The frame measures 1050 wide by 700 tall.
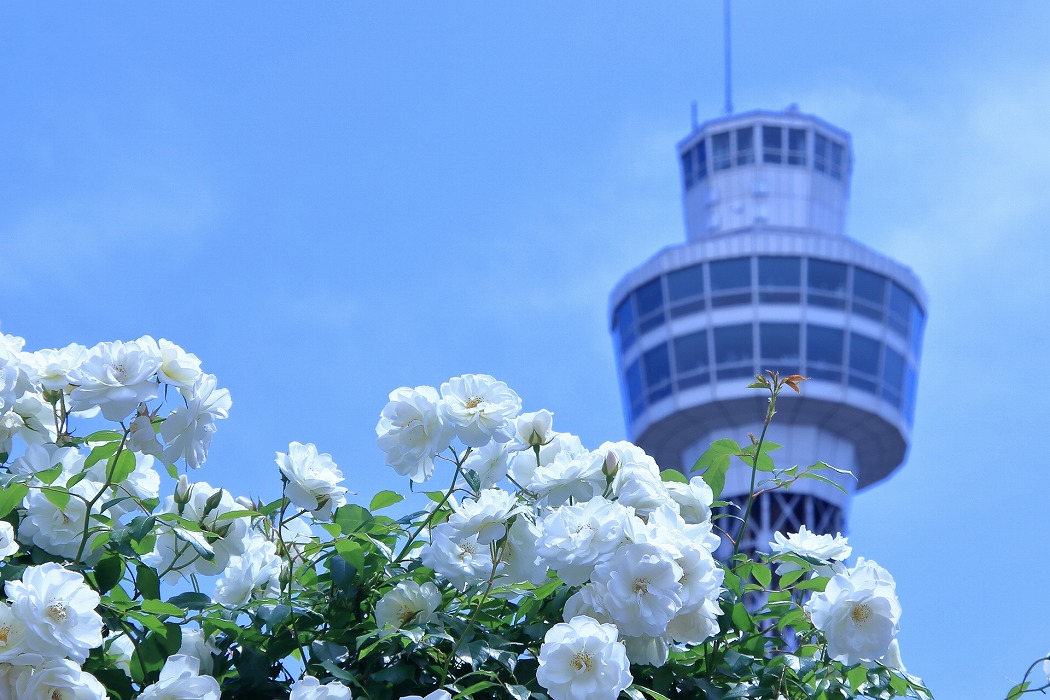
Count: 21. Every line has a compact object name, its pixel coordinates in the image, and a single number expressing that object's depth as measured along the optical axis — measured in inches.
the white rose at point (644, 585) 79.5
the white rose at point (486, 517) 84.6
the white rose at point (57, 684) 78.8
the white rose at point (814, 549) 101.4
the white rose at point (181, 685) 81.0
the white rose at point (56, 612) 77.4
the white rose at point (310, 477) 97.0
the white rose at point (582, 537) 80.7
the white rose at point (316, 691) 79.5
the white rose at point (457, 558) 87.4
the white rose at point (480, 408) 93.1
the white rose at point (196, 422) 96.0
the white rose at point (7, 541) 85.2
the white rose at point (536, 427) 97.6
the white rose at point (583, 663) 77.3
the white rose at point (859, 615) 90.0
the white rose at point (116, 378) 92.3
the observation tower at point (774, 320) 1529.3
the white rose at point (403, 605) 89.4
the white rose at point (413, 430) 94.3
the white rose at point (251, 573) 99.7
